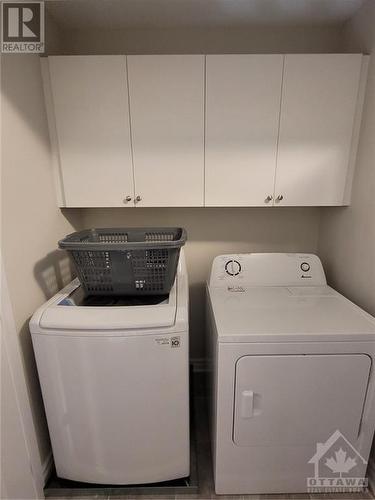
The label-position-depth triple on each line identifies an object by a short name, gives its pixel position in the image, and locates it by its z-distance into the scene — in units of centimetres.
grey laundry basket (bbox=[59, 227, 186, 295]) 116
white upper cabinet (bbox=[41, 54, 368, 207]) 138
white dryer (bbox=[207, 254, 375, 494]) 112
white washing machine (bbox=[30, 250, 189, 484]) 110
